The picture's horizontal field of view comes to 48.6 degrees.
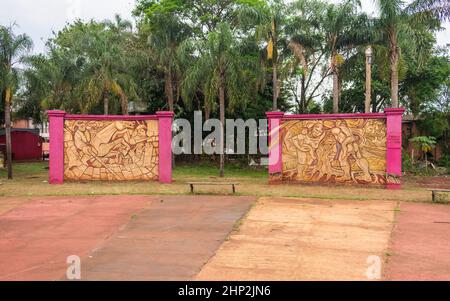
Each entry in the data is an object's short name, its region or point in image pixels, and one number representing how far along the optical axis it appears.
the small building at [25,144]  34.84
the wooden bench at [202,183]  13.89
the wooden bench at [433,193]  12.80
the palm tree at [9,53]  20.31
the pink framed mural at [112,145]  17.19
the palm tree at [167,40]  23.88
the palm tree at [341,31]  22.05
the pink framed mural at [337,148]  15.66
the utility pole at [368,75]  19.56
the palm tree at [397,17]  18.02
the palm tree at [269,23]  21.73
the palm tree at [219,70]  21.07
